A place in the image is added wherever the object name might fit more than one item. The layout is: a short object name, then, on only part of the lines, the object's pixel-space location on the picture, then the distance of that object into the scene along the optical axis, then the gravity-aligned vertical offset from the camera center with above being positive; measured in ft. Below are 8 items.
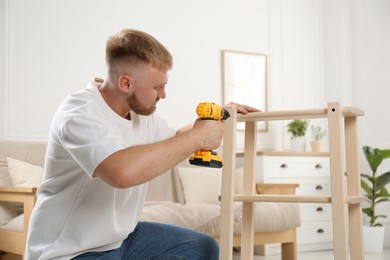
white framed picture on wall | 18.03 +2.07
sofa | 10.85 -1.17
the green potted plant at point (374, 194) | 16.96 -1.43
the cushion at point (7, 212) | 11.44 -1.21
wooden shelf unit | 6.22 -0.42
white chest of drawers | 16.53 -0.97
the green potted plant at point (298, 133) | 18.15 +0.38
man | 5.49 -0.11
